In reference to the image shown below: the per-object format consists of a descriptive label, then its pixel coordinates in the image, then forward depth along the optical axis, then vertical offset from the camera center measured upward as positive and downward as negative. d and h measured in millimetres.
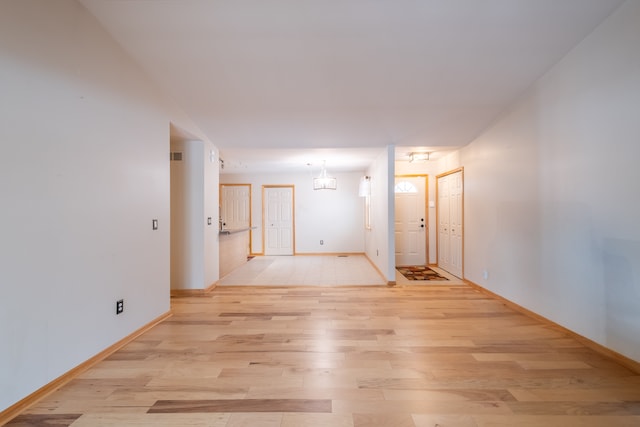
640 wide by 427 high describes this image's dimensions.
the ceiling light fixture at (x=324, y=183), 5926 +660
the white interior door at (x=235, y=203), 7953 +285
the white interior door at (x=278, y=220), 7934 -258
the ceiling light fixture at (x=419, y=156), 5211 +1118
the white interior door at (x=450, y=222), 4820 -235
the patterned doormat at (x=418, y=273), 4891 -1267
